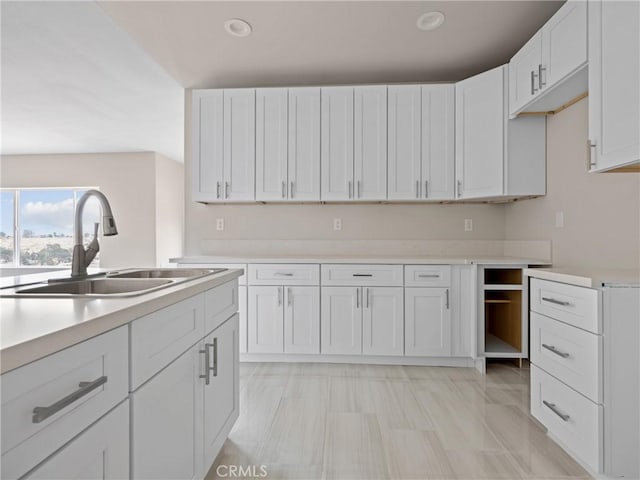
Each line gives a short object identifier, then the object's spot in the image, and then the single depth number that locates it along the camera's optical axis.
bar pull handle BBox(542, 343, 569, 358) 1.68
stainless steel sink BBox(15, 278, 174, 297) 1.32
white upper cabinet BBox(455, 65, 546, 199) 2.83
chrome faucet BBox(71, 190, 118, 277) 1.35
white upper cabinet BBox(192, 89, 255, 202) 3.27
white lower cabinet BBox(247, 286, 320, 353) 3.01
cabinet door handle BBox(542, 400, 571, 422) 1.67
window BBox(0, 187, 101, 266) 6.57
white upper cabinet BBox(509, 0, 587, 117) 1.93
